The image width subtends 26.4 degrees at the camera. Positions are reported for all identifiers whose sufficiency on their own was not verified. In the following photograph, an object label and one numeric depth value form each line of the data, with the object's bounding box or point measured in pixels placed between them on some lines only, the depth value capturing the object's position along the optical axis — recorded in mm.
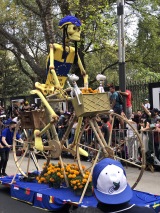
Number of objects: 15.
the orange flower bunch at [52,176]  6590
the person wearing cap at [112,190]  2254
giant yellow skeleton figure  6452
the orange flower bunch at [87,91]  6262
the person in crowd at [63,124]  11797
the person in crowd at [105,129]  9257
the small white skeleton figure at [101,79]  6285
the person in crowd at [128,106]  10381
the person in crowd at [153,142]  9109
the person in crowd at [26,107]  14195
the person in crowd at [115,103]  9823
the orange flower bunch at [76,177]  6094
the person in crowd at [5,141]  8711
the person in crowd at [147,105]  12276
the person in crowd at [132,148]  9414
